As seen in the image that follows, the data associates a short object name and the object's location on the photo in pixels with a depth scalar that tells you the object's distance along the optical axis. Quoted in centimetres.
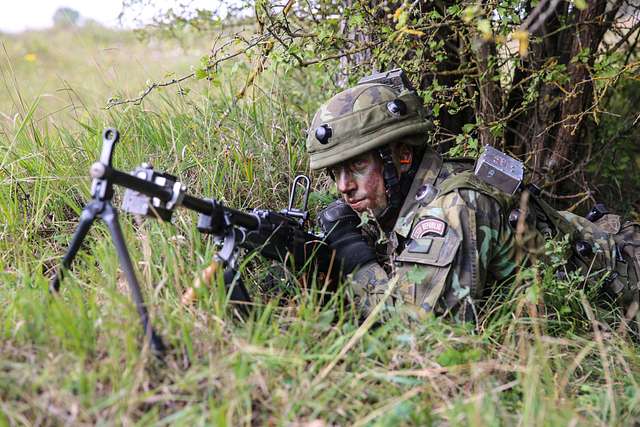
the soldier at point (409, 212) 296
